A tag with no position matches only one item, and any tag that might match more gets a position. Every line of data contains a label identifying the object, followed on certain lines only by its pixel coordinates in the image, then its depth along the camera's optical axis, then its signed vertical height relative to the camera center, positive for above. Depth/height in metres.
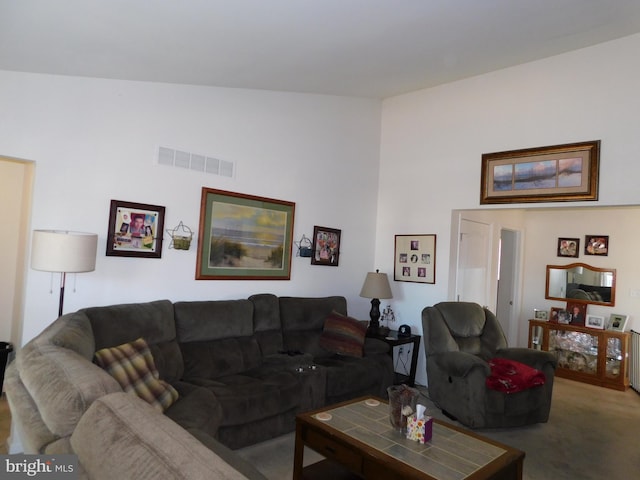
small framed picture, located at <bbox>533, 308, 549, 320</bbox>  5.86 -0.68
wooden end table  4.31 -0.90
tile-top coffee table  1.94 -0.96
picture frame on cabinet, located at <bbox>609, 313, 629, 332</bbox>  5.19 -0.64
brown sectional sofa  1.26 -0.67
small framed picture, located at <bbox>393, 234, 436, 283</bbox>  4.79 +0.00
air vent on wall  3.49 +0.72
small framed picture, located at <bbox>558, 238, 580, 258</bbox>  5.81 +0.30
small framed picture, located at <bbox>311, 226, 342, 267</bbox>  4.66 +0.07
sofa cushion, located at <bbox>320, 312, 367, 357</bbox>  3.95 -0.79
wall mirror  5.46 -0.20
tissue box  2.18 -0.90
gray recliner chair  3.46 -0.92
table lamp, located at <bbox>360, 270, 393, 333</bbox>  4.63 -0.40
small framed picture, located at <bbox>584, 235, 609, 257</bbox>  5.56 +0.34
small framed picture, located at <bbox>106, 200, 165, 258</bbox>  3.20 +0.09
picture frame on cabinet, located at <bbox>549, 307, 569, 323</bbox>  5.59 -0.65
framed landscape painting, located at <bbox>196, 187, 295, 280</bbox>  3.75 +0.10
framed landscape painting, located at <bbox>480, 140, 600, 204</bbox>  3.79 +0.90
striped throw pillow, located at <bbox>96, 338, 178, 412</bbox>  2.27 -0.74
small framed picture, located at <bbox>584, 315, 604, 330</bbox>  5.31 -0.66
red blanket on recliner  3.42 -0.94
